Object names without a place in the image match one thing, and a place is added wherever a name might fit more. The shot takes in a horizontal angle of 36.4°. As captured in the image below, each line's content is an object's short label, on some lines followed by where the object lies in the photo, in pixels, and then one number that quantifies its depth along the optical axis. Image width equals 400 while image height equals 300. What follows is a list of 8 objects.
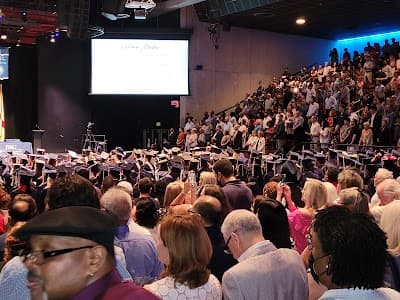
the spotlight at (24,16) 17.47
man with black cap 1.63
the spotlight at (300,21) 22.33
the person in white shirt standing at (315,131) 18.62
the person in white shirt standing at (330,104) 19.65
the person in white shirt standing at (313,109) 19.98
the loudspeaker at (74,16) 15.64
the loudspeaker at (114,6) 16.50
